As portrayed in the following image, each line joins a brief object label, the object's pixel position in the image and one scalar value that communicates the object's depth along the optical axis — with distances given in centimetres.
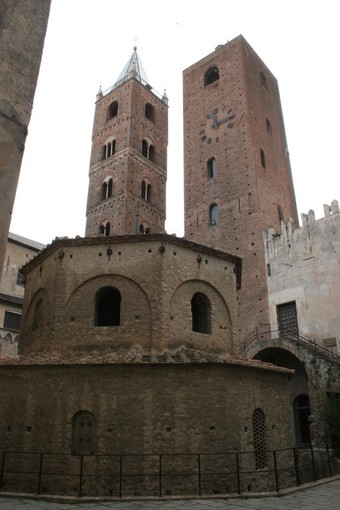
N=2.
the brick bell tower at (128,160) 3095
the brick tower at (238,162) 2548
